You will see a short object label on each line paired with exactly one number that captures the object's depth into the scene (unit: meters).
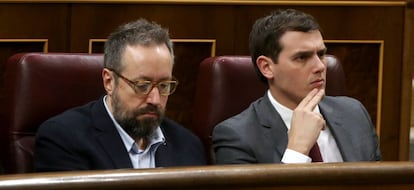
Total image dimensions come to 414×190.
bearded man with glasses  5.89
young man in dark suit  6.05
